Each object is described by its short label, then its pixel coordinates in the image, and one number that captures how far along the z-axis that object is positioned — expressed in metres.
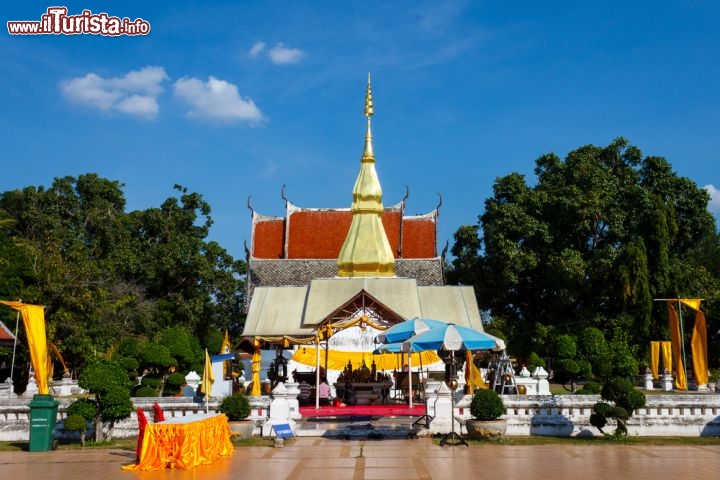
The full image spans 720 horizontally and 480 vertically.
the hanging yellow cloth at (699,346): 17.27
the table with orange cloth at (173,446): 11.19
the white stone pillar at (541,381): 21.55
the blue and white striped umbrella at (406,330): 15.30
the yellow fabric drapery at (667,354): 29.66
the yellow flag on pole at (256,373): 18.42
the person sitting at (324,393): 19.12
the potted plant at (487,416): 13.82
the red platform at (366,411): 15.84
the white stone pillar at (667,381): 28.24
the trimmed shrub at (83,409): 13.56
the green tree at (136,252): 36.53
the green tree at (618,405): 13.95
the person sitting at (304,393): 19.94
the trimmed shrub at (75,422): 13.34
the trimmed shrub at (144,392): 18.42
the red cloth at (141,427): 11.33
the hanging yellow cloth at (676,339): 19.11
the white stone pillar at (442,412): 14.65
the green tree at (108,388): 13.45
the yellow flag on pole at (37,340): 14.33
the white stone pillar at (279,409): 14.91
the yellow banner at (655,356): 30.94
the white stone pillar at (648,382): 29.40
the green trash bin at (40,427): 13.17
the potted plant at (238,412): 14.32
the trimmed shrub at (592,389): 17.05
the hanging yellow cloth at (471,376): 16.95
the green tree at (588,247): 34.56
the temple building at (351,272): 25.67
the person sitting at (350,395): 18.80
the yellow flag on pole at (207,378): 15.38
